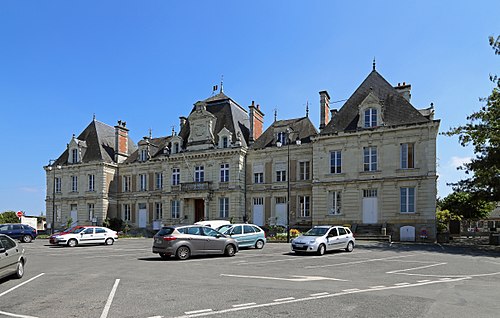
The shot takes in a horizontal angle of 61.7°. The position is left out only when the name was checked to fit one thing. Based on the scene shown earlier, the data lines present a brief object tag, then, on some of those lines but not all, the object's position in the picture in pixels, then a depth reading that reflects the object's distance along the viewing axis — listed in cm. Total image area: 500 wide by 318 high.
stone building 3136
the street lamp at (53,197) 4500
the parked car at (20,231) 3077
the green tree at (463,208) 5194
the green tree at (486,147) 2607
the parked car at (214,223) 2473
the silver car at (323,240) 1908
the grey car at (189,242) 1697
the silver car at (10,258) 1110
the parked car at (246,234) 2175
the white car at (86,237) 2666
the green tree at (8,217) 5465
